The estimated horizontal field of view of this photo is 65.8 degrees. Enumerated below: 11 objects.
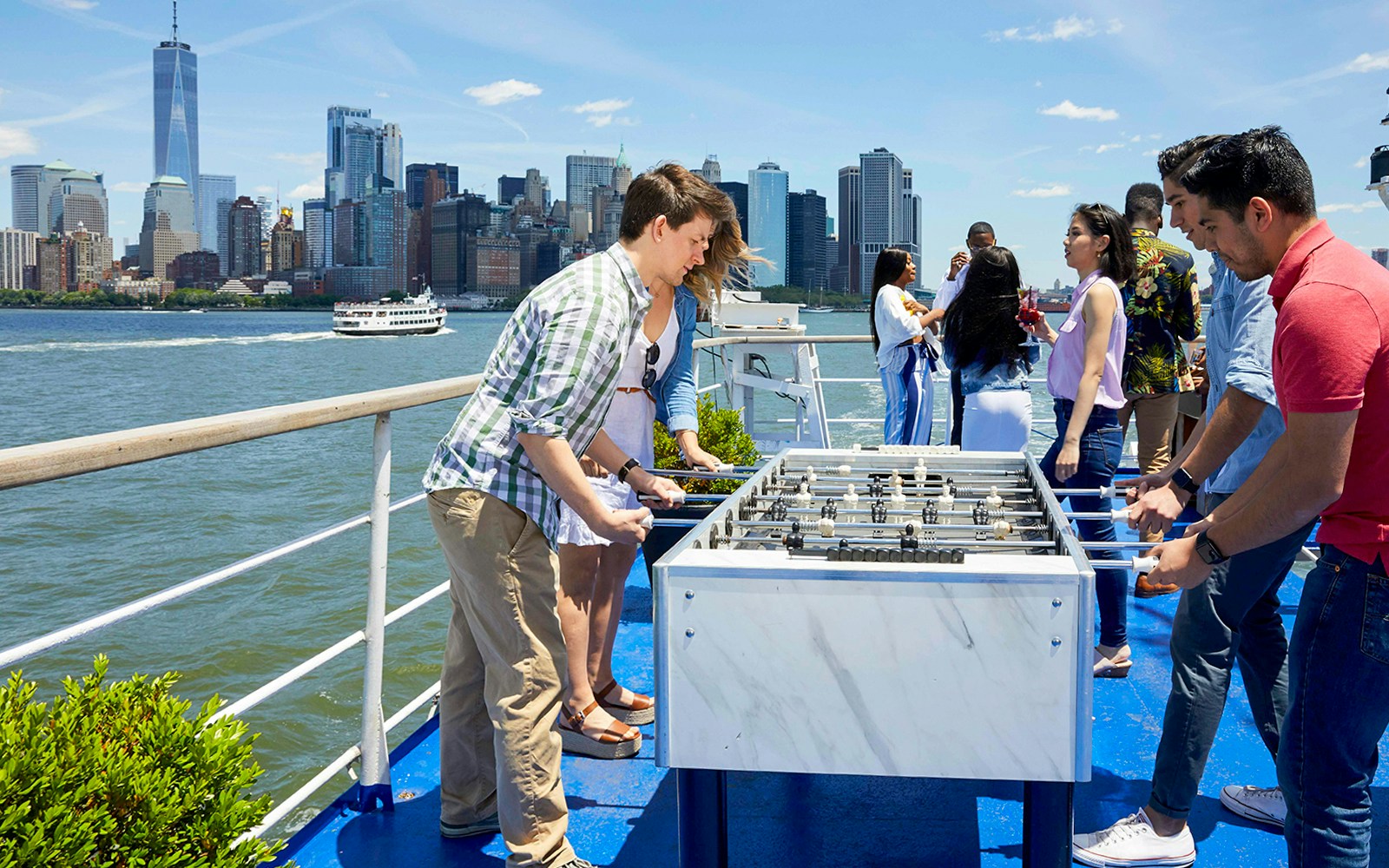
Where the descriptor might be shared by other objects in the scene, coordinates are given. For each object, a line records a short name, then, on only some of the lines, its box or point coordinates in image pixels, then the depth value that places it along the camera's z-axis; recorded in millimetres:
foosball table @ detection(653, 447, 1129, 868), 1632
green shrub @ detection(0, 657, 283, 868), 1193
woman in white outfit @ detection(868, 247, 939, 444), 5770
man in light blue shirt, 2273
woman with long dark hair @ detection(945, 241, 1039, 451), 4457
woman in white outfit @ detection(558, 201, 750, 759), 2996
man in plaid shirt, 2051
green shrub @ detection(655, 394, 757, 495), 4699
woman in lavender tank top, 3572
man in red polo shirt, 1641
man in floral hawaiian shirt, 4176
